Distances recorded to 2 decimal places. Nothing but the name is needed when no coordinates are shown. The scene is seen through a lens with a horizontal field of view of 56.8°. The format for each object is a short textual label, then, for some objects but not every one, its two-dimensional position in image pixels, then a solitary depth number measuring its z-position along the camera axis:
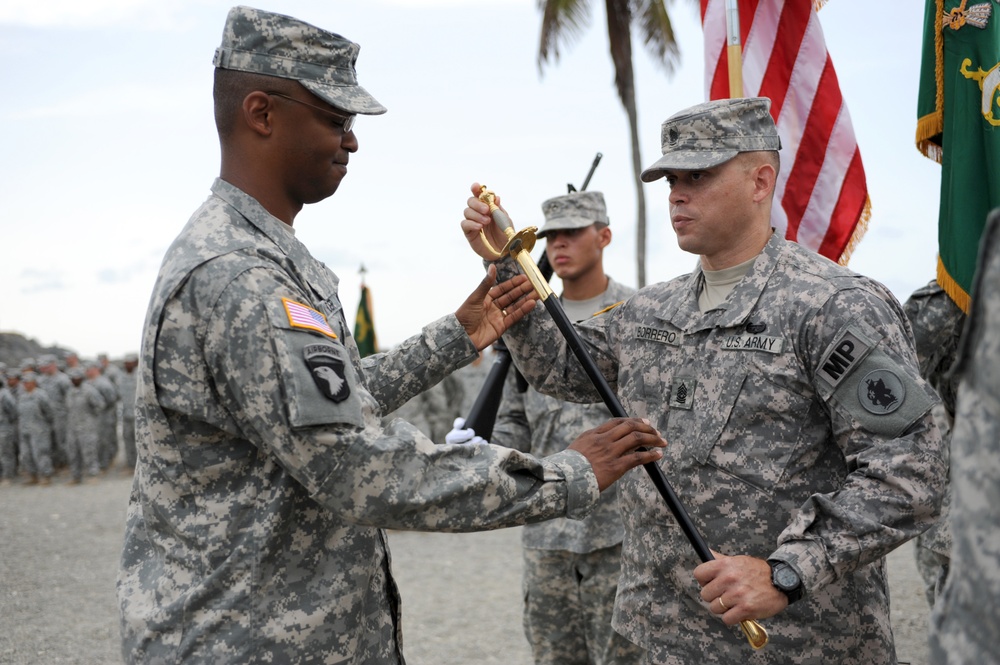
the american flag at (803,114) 4.71
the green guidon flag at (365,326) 11.67
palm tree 17.83
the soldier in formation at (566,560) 4.78
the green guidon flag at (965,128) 4.43
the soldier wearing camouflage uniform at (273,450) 2.12
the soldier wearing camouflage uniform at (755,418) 2.54
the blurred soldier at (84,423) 18.36
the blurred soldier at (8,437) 19.38
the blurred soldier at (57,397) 19.20
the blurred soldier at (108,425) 18.75
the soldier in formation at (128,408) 18.80
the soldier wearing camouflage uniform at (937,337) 4.44
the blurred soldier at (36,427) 18.70
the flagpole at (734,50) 4.17
